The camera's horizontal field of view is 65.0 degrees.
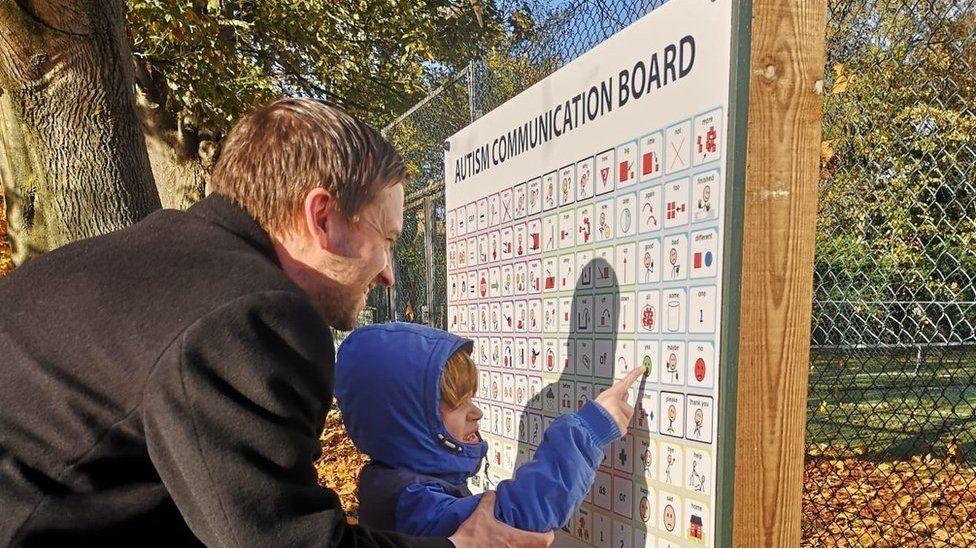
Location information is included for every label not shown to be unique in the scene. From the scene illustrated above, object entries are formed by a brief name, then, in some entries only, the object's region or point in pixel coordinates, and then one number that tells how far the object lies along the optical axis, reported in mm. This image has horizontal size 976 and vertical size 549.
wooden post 1479
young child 1863
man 1298
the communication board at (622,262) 1564
